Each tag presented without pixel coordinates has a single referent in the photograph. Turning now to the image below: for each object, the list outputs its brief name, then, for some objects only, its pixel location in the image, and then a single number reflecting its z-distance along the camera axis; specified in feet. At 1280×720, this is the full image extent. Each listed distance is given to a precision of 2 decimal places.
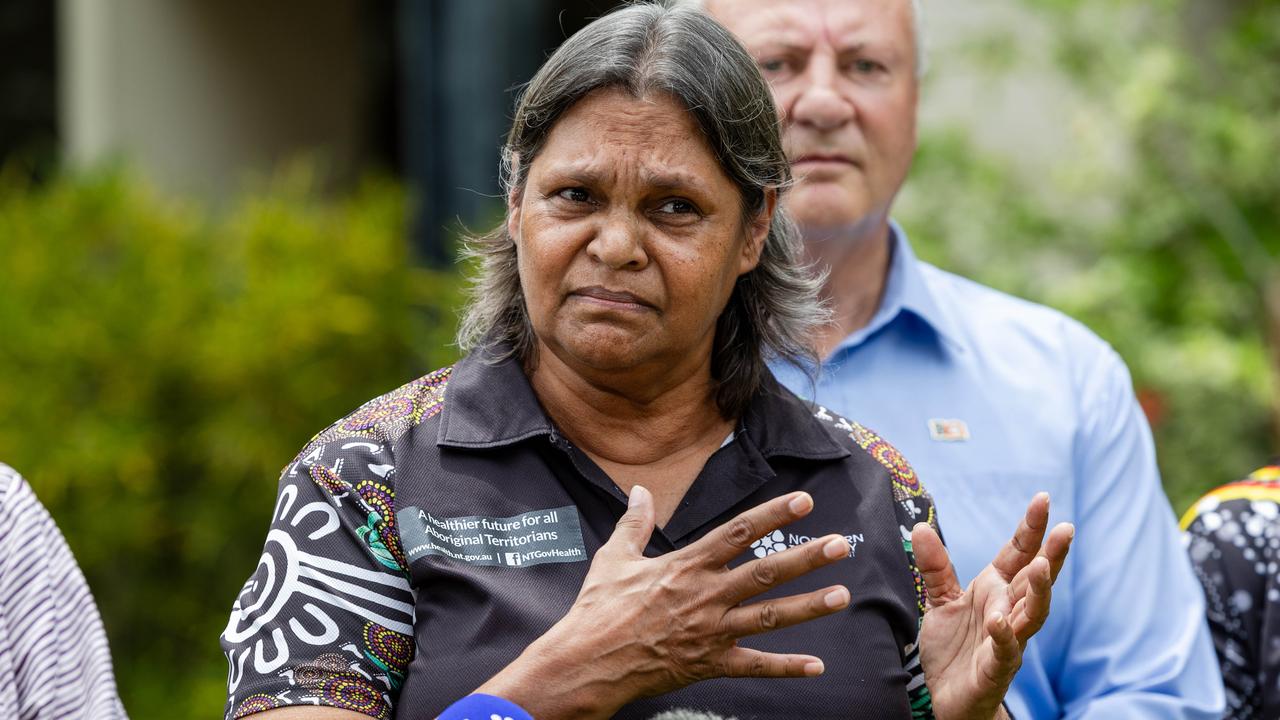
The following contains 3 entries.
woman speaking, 13.47
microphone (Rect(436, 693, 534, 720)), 13.07
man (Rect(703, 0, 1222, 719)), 19.54
